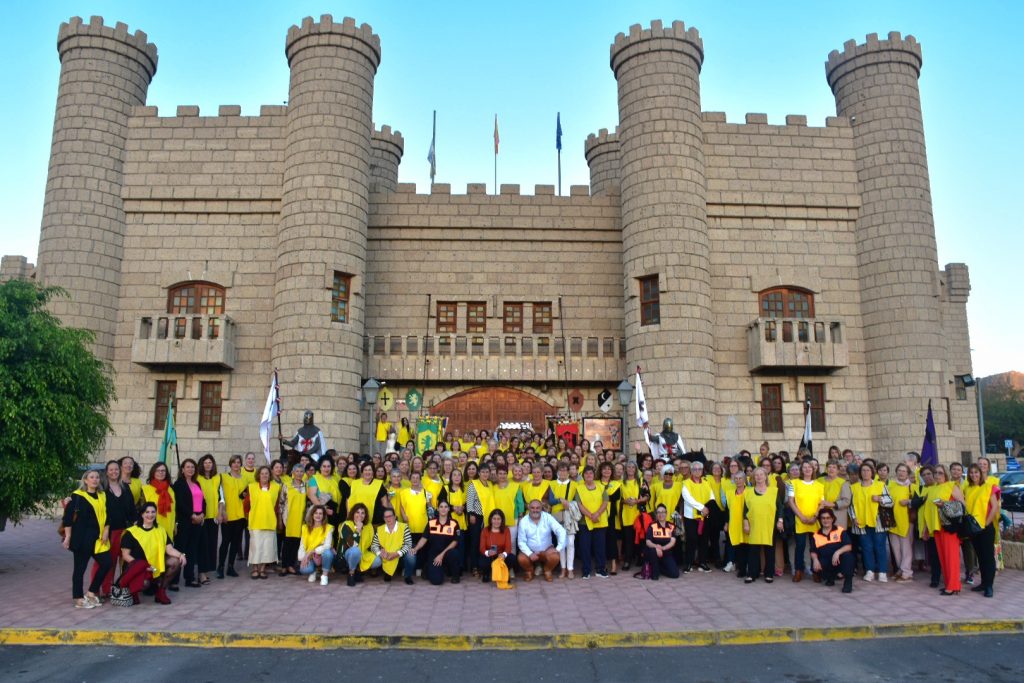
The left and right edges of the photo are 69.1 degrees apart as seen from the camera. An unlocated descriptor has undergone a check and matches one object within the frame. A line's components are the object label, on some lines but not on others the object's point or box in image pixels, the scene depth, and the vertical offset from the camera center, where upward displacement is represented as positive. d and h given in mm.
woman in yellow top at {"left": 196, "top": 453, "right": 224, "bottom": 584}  10289 -695
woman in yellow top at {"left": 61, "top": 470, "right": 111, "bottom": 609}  8711 -885
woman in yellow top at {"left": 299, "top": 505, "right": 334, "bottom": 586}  10180 -1152
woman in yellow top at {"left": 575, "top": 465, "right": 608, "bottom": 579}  10859 -813
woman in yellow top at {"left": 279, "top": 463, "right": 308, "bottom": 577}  10602 -800
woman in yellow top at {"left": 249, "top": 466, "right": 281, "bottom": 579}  10469 -863
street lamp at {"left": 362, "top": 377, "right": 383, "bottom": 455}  17781 +1653
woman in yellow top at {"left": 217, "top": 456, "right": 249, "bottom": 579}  10672 -757
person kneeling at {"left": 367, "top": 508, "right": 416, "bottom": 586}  10250 -1189
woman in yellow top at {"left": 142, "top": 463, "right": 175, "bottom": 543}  9609 -461
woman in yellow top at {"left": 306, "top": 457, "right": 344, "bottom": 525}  10633 -434
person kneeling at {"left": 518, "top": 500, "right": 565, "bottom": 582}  10484 -1128
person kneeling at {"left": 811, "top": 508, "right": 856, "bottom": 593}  9805 -1085
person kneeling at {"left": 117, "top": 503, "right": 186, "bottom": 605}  8664 -1130
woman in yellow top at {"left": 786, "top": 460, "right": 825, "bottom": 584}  10227 -570
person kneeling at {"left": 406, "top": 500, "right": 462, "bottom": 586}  10273 -1118
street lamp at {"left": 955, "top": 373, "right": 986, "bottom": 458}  19991 +2316
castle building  20438 +5751
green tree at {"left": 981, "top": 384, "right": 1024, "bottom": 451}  55344 +3407
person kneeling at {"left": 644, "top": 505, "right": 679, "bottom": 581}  10633 -1166
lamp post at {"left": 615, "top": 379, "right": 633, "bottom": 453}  18547 +1759
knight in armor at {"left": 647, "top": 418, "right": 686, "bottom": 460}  15269 +382
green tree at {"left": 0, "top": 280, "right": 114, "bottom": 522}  10633 +808
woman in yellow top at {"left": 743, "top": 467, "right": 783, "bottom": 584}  10242 -804
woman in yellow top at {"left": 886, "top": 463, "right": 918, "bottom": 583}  10320 -820
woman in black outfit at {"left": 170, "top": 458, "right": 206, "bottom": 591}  9812 -718
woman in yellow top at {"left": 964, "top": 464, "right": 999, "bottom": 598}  9312 -618
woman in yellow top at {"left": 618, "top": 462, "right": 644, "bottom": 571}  11262 -733
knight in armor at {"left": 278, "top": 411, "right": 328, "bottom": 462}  16422 +448
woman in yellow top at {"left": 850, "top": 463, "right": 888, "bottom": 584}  10234 -791
